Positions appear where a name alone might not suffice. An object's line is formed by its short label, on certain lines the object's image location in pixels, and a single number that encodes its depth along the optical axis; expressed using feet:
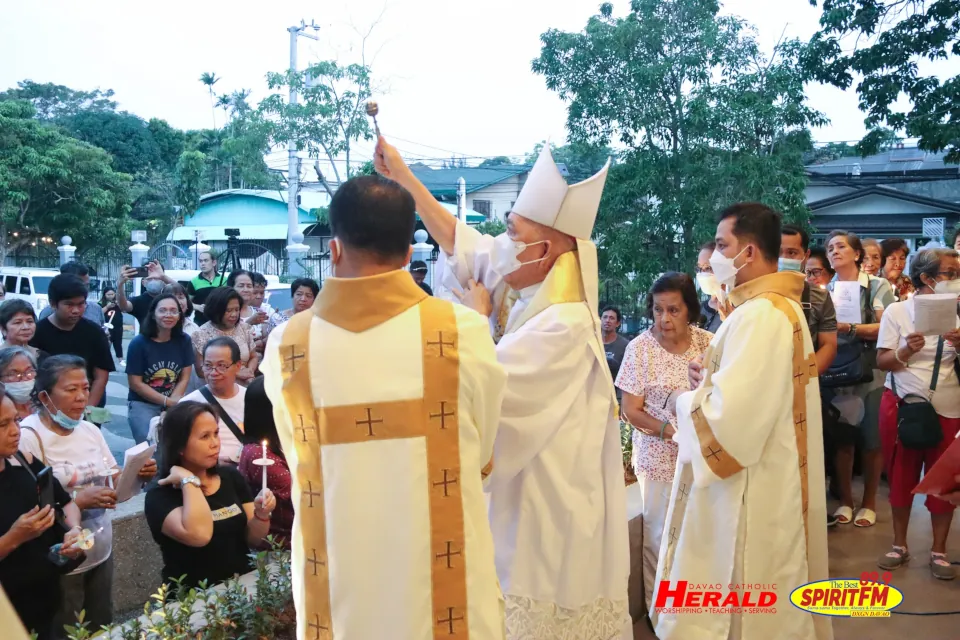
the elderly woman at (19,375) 12.71
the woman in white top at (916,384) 16.08
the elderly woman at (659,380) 13.21
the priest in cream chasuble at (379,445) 7.37
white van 56.08
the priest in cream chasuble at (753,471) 10.80
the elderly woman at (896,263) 23.24
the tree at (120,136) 113.39
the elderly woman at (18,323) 16.71
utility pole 51.93
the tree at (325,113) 49.80
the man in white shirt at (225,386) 13.78
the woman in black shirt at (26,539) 9.68
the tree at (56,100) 119.85
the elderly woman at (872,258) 21.40
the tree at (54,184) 71.41
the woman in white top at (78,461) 11.06
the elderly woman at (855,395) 18.78
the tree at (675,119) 34.94
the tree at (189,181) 95.40
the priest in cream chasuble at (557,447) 9.50
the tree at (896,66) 32.37
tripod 41.36
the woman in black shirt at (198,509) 10.74
